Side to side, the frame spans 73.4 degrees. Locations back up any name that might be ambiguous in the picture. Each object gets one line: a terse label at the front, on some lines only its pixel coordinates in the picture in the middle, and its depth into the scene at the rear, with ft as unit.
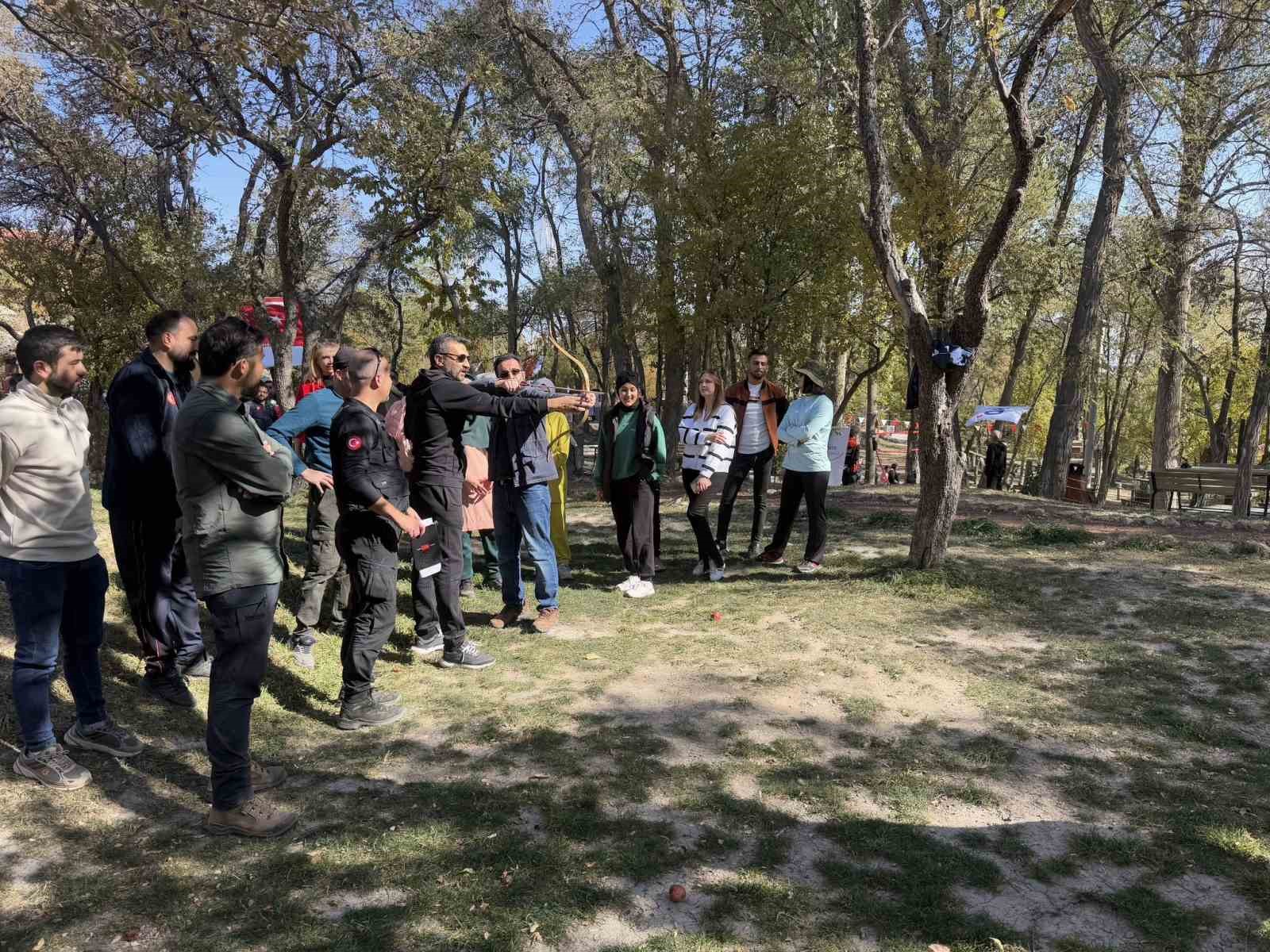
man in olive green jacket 10.00
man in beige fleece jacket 10.71
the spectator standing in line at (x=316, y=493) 17.22
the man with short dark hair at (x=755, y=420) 24.84
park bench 54.08
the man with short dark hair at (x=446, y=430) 15.69
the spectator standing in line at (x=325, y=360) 19.63
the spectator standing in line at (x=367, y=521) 13.41
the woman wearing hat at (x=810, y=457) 23.65
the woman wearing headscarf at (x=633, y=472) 22.17
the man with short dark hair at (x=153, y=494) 13.42
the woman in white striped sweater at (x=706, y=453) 23.49
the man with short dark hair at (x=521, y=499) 18.52
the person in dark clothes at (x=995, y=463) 77.41
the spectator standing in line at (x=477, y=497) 22.21
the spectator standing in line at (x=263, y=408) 24.95
